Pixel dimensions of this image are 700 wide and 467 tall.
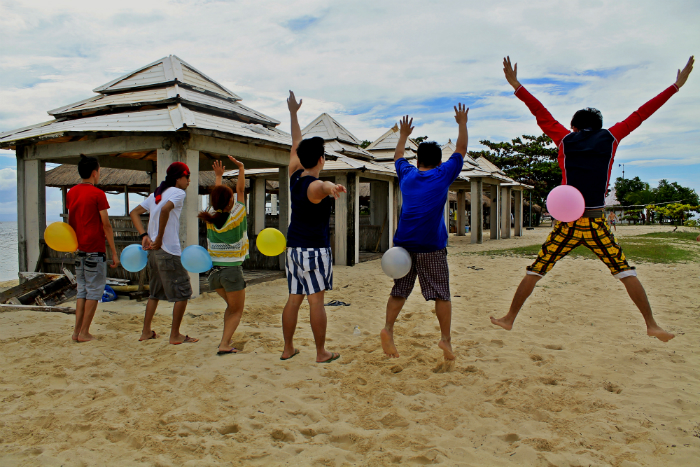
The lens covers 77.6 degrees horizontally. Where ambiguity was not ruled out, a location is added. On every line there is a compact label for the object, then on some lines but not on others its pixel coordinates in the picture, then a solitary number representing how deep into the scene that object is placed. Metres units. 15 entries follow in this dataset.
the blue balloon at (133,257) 4.46
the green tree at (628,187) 60.31
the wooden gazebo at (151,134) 6.63
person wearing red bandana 4.17
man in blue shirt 3.61
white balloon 3.50
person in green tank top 4.03
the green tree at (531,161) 36.66
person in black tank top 3.56
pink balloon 3.30
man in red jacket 3.44
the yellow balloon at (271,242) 4.12
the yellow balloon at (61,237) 4.46
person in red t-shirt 4.52
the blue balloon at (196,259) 4.11
